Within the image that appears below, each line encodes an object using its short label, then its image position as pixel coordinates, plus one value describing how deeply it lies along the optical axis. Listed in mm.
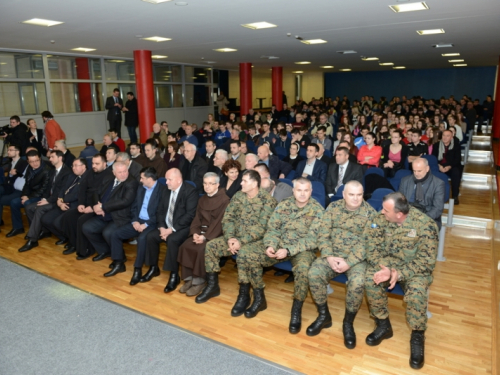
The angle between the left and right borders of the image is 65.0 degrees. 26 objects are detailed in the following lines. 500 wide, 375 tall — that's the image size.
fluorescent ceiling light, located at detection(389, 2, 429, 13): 5924
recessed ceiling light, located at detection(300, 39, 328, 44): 9625
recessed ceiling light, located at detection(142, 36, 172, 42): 8783
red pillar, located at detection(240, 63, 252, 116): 15484
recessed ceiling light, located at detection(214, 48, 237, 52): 11188
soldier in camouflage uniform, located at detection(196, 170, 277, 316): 4035
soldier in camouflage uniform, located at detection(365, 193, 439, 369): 3107
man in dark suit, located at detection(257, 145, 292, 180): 6318
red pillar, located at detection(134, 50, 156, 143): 10852
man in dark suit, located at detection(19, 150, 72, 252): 5566
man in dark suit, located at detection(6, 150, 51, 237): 5996
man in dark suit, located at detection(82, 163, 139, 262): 4859
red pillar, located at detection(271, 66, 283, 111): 17969
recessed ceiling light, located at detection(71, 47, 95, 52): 10969
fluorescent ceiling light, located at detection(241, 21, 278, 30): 7355
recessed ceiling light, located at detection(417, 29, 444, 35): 8352
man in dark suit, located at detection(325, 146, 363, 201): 5672
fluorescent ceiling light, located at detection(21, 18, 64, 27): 6751
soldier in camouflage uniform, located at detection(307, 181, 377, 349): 3348
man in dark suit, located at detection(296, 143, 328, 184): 6117
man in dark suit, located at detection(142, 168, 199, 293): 4410
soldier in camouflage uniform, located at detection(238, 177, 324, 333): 3689
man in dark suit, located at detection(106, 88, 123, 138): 12016
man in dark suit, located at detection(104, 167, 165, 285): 4719
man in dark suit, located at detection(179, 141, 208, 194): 6160
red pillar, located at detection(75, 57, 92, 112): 13172
